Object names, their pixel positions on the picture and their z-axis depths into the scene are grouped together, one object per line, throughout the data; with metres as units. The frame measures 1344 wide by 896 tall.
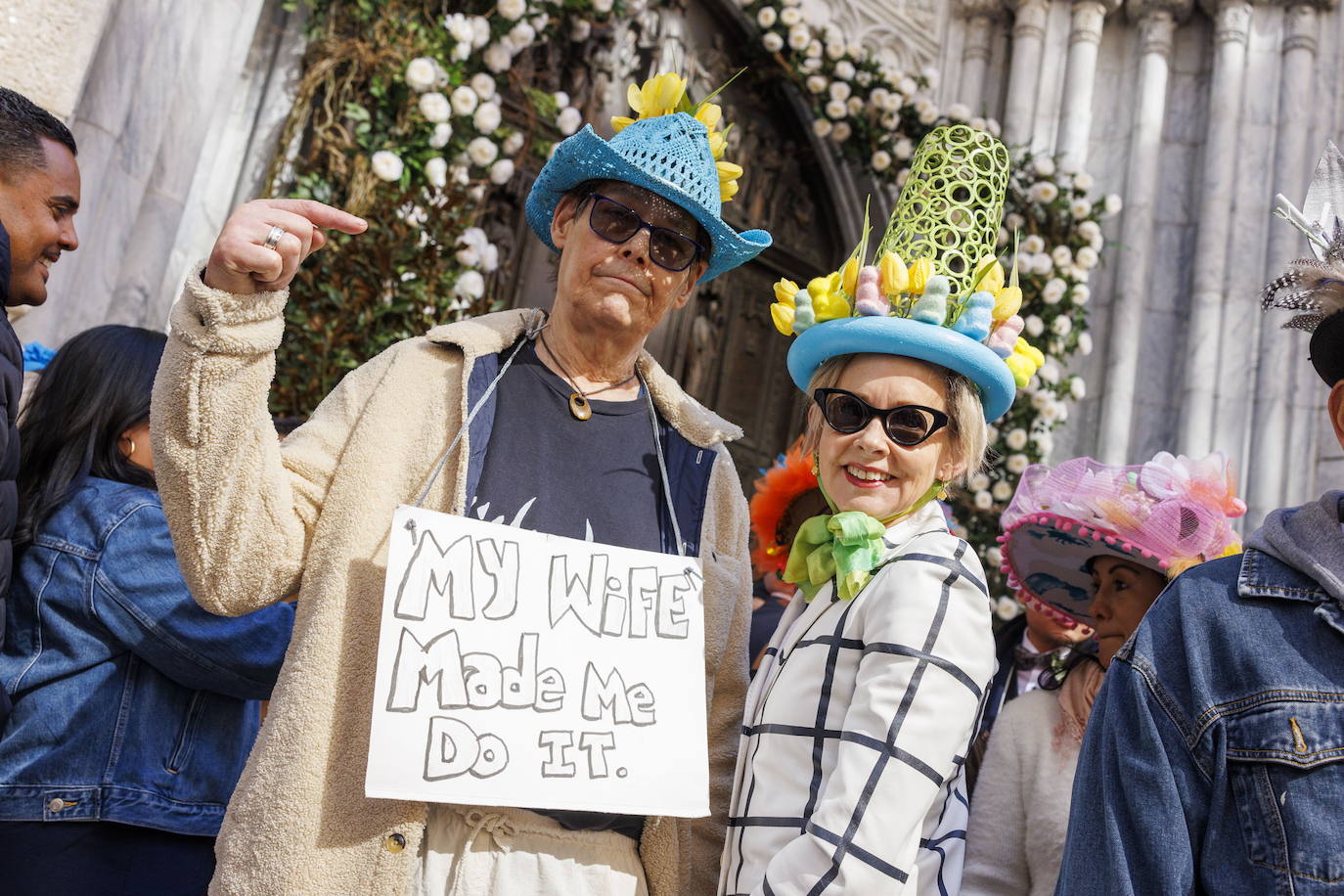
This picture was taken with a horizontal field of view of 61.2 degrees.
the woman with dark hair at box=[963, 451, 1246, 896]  2.36
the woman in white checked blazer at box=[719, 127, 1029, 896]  1.51
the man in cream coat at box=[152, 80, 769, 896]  1.58
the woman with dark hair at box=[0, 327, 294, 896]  2.10
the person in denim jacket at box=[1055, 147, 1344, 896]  1.41
